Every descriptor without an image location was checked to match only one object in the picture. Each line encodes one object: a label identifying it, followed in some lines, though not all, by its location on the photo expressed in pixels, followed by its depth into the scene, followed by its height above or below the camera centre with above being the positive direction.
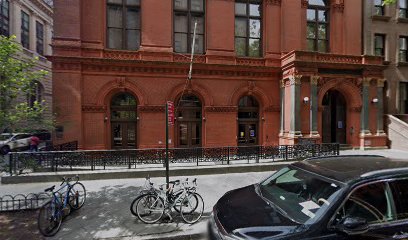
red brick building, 14.55 +2.97
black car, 3.08 -1.30
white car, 17.15 -1.88
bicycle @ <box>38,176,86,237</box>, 5.33 -2.15
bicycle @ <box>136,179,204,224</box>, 6.00 -2.15
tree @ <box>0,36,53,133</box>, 6.23 +0.88
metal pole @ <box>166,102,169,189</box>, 6.68 -1.55
